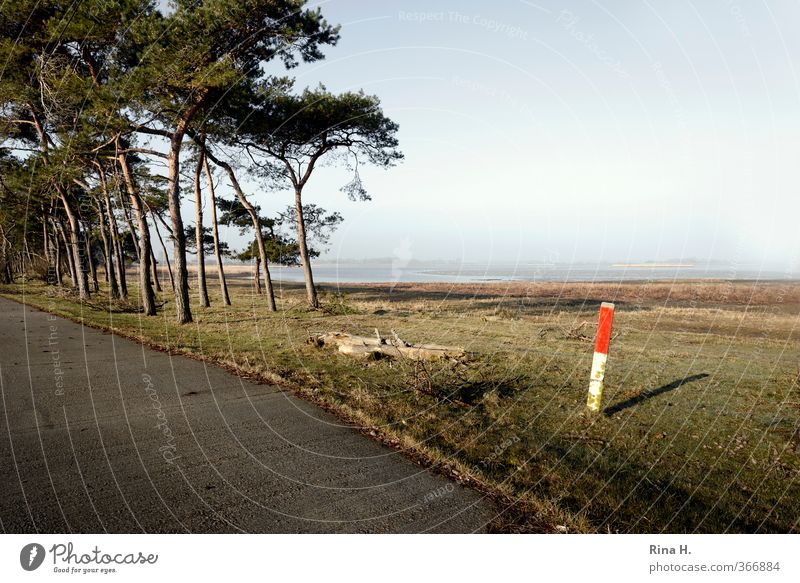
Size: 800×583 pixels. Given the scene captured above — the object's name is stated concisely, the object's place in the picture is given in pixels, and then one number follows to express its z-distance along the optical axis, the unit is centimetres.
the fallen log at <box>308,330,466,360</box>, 923
